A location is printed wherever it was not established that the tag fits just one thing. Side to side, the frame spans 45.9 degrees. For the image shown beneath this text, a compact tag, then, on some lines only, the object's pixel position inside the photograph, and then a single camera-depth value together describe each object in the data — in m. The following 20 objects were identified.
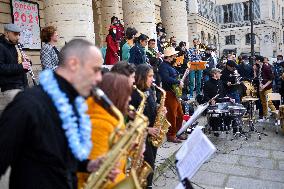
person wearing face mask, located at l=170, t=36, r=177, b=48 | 12.58
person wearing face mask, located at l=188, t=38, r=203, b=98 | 12.27
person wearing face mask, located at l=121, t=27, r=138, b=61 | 8.66
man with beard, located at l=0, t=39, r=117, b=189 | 2.07
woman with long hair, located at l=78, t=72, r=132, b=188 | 2.47
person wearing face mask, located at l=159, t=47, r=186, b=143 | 7.91
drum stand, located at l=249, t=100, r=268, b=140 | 10.27
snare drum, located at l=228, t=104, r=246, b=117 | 8.78
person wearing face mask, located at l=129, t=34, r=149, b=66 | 8.21
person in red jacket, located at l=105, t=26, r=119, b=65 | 9.76
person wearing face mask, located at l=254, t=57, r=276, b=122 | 12.02
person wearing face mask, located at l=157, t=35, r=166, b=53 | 12.30
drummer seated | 9.61
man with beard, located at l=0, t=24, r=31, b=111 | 5.07
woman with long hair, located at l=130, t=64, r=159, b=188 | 4.27
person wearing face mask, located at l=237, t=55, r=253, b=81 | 13.05
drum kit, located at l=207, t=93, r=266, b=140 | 8.83
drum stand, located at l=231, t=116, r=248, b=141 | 9.34
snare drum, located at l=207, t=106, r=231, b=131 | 8.93
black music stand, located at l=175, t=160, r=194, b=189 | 2.89
